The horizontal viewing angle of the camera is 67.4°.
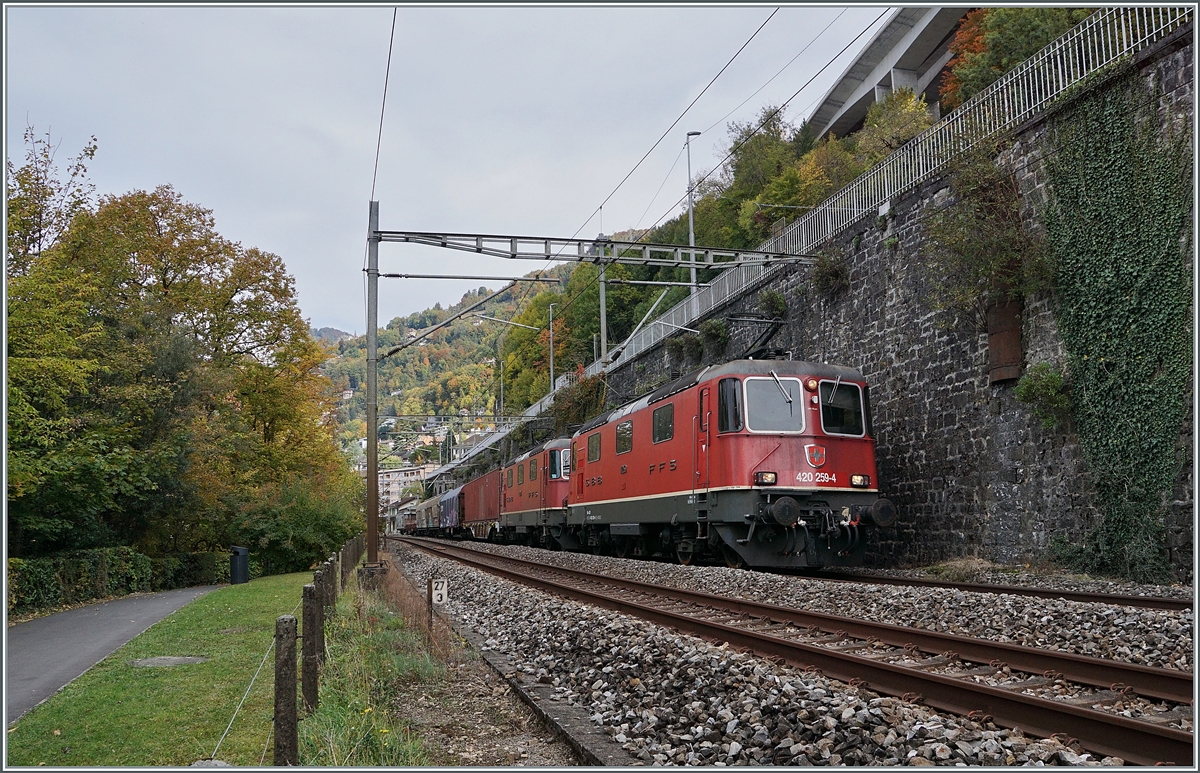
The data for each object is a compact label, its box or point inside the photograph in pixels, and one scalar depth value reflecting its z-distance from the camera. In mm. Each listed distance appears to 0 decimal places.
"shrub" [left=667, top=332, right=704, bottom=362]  28031
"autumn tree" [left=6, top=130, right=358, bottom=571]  13180
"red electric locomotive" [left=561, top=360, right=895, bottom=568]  13664
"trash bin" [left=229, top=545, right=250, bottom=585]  21516
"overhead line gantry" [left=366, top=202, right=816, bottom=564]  18203
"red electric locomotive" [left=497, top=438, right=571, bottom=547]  25500
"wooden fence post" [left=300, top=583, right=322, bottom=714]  6254
